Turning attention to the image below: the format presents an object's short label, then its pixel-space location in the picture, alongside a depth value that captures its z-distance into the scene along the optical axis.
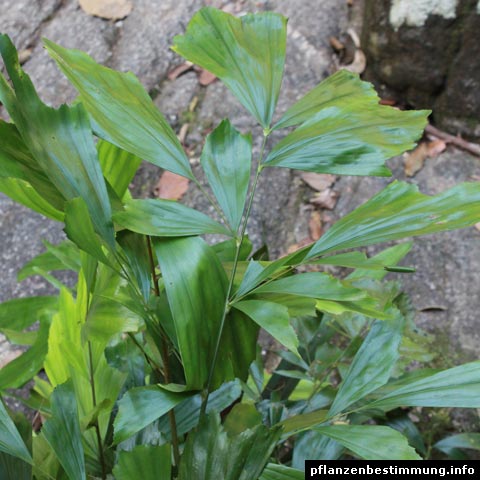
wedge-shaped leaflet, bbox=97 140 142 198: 0.86
